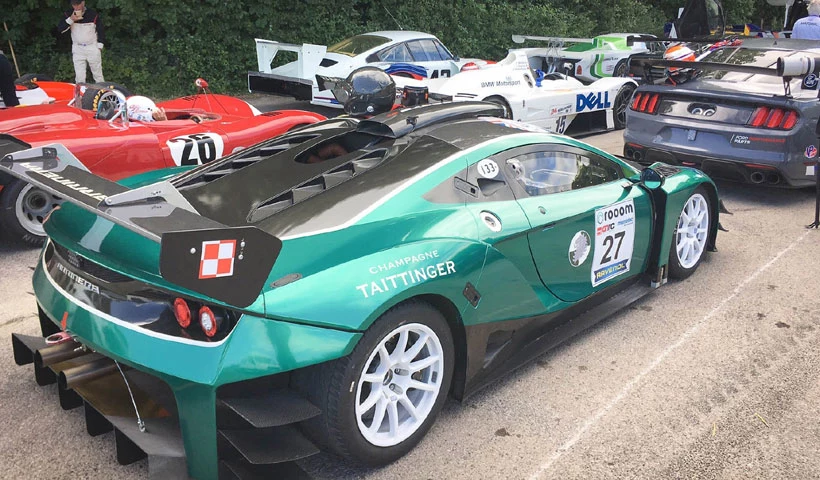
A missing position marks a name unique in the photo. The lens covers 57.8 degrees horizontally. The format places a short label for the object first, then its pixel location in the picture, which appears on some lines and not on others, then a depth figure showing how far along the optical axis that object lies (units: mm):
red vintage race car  5629
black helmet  4602
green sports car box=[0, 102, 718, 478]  2545
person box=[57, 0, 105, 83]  11781
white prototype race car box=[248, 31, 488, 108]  11500
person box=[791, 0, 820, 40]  9172
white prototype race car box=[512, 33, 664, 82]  13492
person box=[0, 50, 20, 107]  7168
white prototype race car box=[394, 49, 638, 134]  9555
